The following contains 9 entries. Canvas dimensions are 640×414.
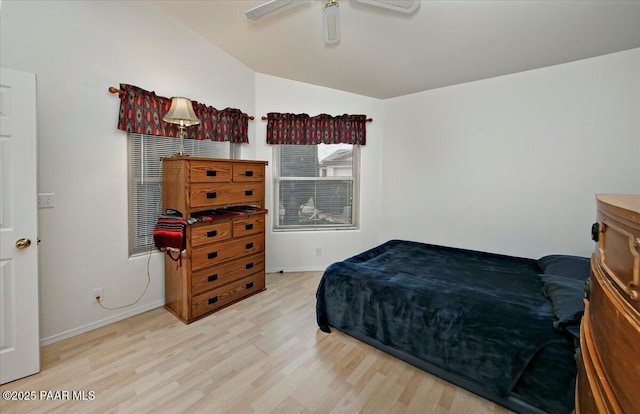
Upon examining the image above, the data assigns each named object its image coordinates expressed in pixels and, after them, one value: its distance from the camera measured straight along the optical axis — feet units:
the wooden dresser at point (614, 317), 2.01
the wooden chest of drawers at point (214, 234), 8.27
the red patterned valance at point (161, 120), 8.04
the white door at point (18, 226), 5.59
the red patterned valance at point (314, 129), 12.00
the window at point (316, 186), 12.67
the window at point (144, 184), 8.67
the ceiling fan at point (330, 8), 5.92
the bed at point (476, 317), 4.93
